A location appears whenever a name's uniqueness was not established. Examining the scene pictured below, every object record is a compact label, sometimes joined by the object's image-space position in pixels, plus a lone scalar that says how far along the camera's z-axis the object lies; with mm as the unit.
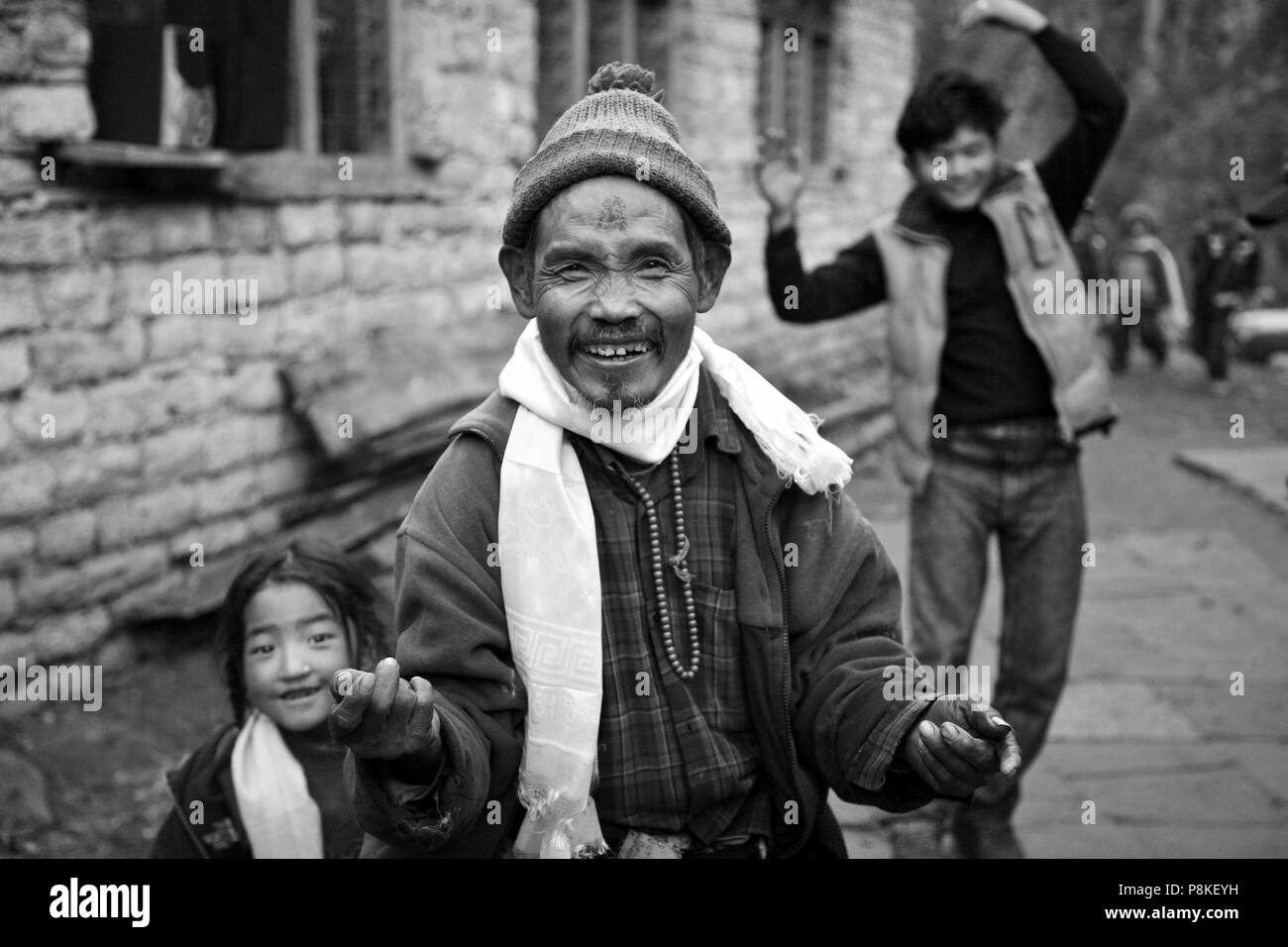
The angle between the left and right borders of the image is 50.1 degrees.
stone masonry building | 4746
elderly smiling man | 1932
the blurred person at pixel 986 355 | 3799
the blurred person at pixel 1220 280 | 13416
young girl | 2693
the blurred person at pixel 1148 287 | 14180
